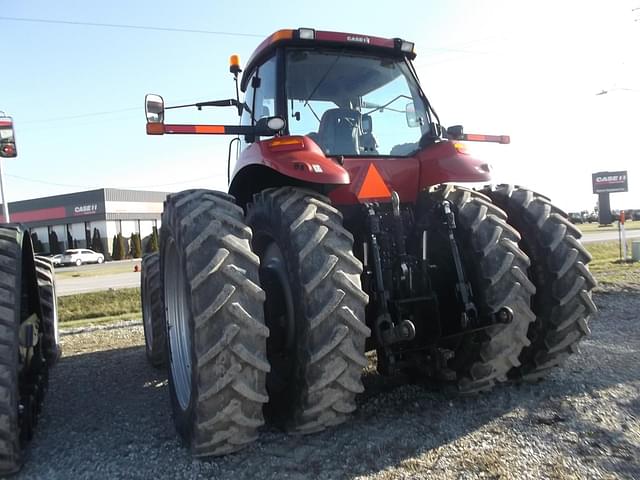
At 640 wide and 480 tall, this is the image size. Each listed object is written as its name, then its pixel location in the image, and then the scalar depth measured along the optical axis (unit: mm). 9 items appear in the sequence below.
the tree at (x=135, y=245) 43469
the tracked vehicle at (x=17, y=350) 2480
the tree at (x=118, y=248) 43406
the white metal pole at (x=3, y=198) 17347
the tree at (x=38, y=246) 40419
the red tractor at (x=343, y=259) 2662
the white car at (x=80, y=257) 40000
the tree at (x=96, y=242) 45531
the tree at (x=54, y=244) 47469
